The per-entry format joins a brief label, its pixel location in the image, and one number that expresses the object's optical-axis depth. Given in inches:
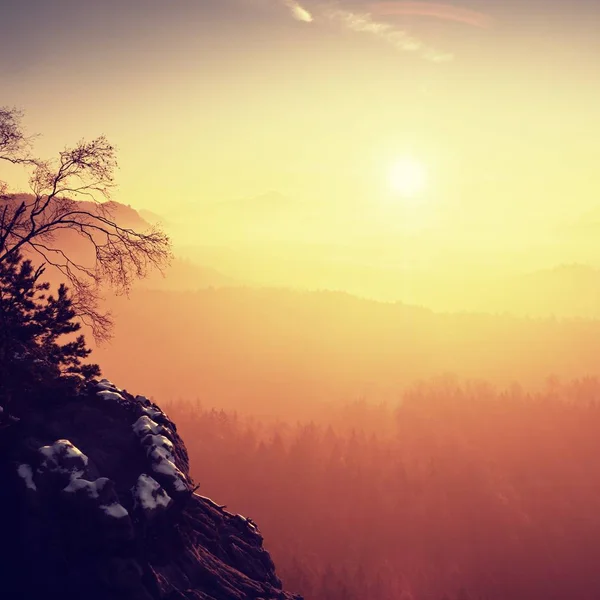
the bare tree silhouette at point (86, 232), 668.1
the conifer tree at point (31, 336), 706.8
